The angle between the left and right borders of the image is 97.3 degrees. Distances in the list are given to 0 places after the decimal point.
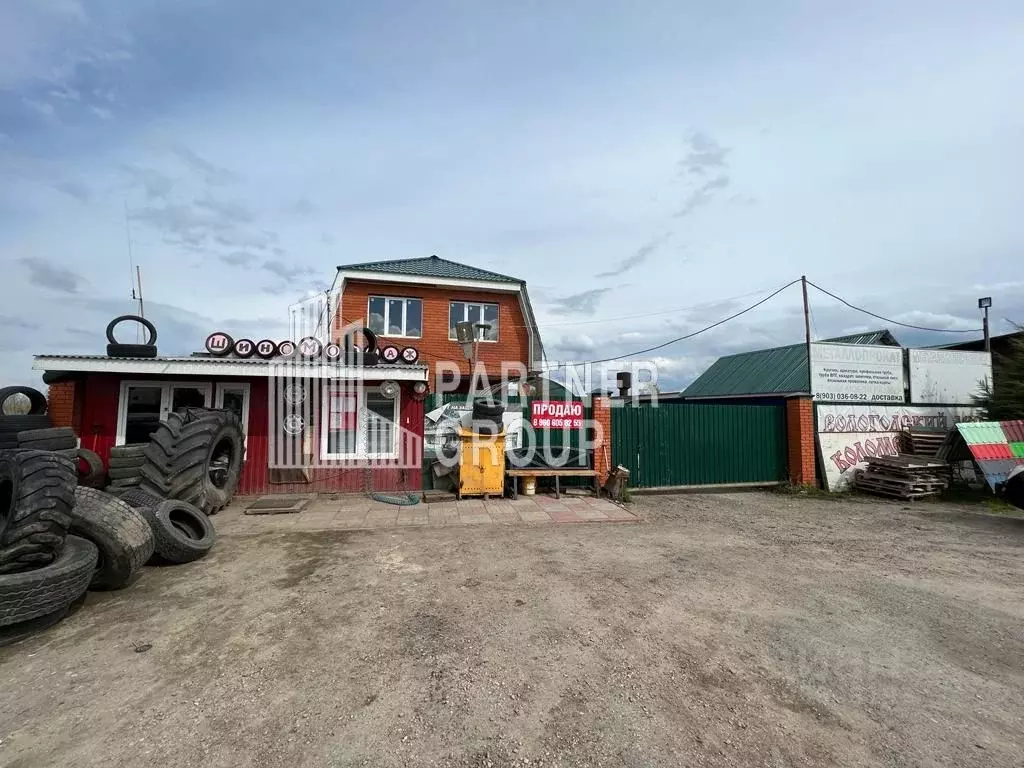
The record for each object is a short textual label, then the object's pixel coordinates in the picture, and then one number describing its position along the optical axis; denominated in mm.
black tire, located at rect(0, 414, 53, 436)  6672
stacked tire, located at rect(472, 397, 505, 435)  8469
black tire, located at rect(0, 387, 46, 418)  7651
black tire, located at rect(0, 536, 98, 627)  3146
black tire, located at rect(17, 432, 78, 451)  6236
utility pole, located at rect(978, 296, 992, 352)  14705
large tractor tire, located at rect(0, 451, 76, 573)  3367
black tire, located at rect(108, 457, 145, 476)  6641
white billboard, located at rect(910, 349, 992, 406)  11883
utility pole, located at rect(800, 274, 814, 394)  10922
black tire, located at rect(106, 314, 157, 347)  8195
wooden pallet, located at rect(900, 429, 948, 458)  10703
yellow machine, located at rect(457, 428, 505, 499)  8398
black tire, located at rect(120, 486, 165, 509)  5181
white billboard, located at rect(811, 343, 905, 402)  11078
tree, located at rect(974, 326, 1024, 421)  10805
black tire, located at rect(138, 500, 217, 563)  4816
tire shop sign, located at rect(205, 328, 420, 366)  8711
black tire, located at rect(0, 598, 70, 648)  3279
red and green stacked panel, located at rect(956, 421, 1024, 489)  9070
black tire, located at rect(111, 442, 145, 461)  6695
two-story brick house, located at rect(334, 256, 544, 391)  14500
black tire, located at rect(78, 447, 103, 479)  7426
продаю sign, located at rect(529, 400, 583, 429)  9156
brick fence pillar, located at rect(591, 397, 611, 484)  9297
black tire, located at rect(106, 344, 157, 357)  8062
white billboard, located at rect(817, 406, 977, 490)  10344
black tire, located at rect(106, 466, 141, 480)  6609
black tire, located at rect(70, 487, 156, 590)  3941
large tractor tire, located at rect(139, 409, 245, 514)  5973
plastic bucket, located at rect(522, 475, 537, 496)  8797
